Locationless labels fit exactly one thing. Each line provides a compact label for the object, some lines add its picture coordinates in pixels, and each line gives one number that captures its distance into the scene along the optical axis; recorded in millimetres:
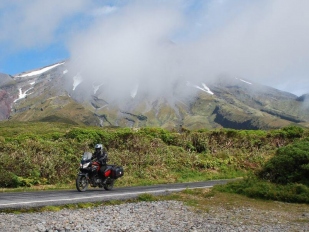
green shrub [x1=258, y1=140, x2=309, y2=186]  16925
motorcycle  14258
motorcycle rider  14781
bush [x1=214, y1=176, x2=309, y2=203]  14945
